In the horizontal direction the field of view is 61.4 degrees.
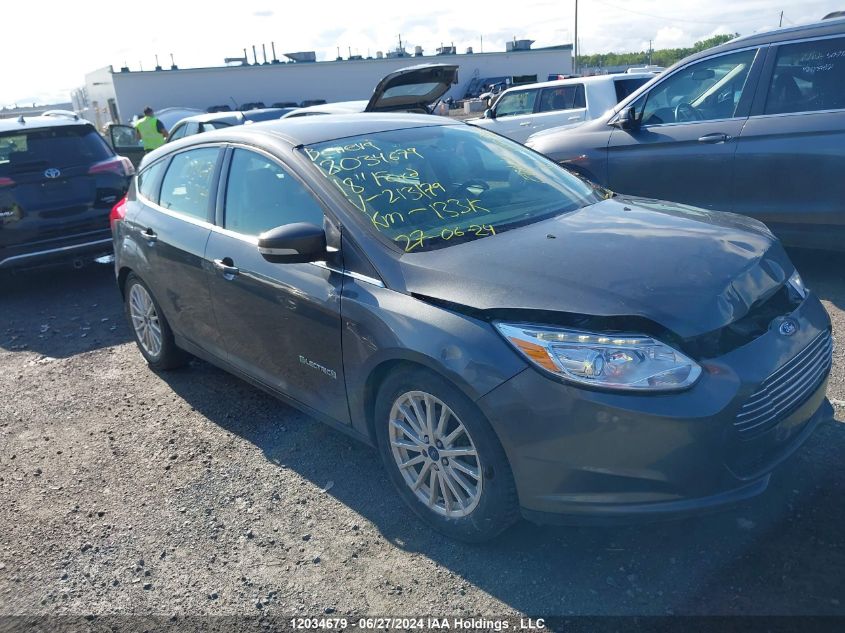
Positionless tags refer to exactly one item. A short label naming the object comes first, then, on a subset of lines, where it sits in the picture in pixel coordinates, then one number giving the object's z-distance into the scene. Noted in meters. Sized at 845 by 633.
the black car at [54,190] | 6.92
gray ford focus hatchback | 2.47
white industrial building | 37.06
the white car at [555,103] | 10.80
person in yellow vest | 14.53
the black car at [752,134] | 5.12
